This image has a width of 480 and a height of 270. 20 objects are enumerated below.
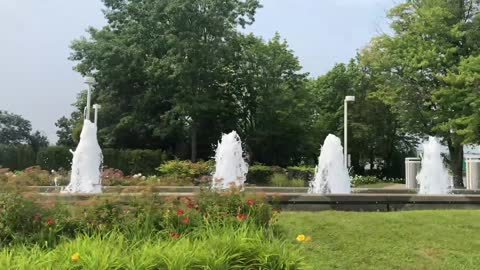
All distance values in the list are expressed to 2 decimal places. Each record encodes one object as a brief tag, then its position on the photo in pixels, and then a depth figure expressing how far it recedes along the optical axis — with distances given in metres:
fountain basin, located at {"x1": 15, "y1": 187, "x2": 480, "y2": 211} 10.60
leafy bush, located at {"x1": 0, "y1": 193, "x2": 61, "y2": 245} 6.64
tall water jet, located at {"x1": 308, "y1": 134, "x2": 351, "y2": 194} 16.86
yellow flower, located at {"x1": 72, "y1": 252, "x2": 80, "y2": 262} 5.19
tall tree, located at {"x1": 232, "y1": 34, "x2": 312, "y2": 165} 35.41
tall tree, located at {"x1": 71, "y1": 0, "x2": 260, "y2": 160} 32.16
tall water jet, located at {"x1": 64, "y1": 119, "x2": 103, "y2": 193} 15.55
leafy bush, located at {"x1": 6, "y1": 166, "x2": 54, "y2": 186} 17.40
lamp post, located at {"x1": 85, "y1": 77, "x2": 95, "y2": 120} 25.02
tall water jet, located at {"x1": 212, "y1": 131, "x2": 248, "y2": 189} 18.94
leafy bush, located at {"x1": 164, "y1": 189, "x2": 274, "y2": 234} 7.08
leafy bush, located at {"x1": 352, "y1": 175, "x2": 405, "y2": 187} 32.90
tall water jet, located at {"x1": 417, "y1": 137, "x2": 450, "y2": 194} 17.77
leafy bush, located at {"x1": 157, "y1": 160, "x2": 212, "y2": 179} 27.09
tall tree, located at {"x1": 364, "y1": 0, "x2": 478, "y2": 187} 30.31
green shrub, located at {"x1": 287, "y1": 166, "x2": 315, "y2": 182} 29.51
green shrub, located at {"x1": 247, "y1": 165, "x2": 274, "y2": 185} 28.56
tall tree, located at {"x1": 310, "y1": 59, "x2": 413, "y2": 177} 40.78
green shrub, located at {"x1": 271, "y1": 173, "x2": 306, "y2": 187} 26.03
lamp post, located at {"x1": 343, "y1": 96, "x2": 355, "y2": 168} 26.30
